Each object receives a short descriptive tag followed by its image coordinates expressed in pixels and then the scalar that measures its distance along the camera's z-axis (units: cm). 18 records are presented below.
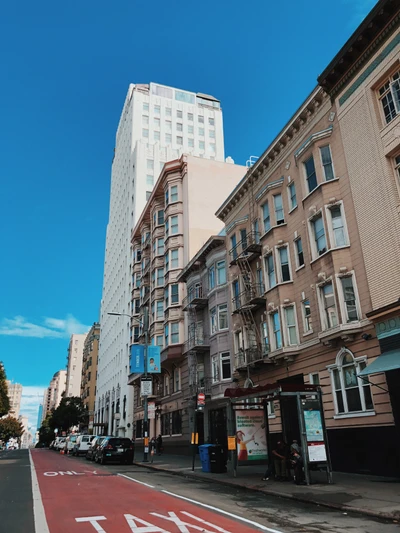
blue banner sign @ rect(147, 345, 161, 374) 3080
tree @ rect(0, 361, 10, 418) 5950
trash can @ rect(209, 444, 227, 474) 1909
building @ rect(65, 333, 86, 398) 14850
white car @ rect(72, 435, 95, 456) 4053
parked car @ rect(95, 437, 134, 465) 2772
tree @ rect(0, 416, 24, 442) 9759
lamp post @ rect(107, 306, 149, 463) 2804
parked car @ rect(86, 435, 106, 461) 3059
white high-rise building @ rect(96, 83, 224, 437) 6475
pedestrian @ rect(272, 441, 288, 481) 1540
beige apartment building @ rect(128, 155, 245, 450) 3838
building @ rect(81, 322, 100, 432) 9619
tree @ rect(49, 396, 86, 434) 9088
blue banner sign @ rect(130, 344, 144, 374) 3322
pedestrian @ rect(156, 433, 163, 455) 3778
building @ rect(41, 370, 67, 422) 19438
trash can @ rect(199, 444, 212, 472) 1941
